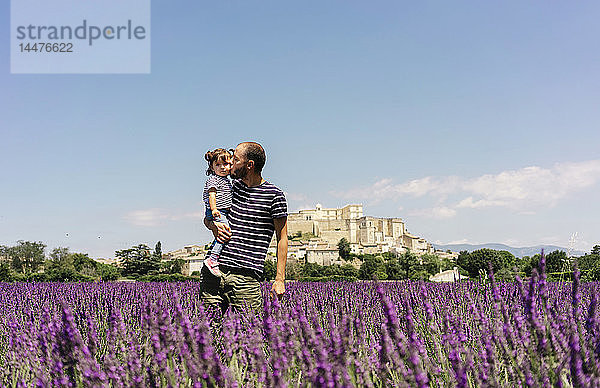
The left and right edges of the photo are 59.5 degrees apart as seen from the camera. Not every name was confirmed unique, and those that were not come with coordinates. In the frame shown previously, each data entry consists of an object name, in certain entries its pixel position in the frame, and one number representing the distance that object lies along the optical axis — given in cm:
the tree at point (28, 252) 4960
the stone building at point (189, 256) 6488
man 359
